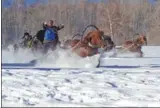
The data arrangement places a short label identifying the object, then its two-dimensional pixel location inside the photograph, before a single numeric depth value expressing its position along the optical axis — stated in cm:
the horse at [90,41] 1507
